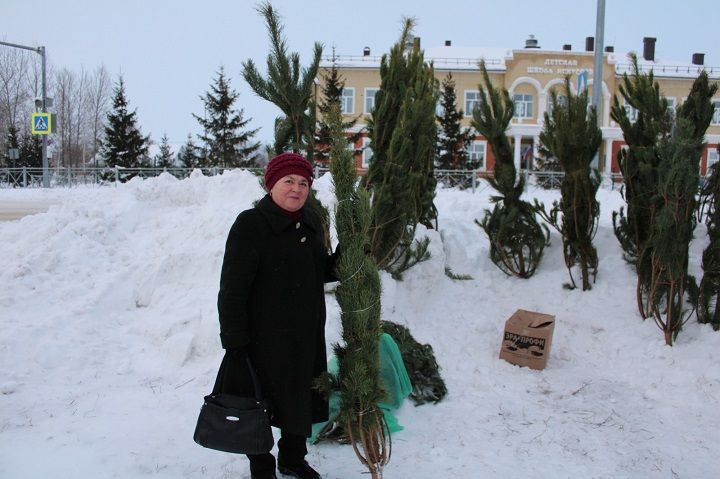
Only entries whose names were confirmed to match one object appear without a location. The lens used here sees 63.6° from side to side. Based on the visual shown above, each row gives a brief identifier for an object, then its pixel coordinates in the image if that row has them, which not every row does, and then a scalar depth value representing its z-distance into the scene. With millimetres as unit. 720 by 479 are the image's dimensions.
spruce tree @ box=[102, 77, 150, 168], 31688
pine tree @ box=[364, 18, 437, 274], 6059
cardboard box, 5551
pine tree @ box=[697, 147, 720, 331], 5598
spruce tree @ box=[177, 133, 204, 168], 30861
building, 35719
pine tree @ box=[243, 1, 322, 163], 5129
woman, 3117
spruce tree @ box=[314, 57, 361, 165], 18500
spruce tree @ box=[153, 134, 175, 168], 36344
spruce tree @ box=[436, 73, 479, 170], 28719
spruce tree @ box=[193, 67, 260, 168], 29188
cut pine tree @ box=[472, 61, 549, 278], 7246
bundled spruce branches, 4824
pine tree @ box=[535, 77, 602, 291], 6703
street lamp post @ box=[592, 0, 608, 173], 10356
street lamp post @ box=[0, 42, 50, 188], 21641
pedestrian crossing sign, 21125
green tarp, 4405
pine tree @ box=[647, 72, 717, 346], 5457
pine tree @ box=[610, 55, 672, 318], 6039
